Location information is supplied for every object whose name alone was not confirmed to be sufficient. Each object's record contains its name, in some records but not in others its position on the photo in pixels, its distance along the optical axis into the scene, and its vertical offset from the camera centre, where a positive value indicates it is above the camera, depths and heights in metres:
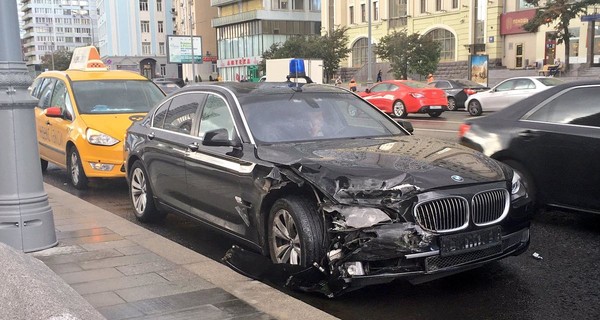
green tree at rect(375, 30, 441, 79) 42.84 +0.90
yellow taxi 9.13 -0.59
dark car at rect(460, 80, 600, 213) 6.10 -0.82
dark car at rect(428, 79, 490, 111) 26.44 -1.06
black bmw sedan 4.22 -0.87
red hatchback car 22.47 -1.15
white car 21.92 -1.03
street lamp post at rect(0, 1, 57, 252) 5.22 -0.61
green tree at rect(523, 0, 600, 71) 38.08 +3.05
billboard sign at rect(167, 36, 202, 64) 60.88 +2.40
